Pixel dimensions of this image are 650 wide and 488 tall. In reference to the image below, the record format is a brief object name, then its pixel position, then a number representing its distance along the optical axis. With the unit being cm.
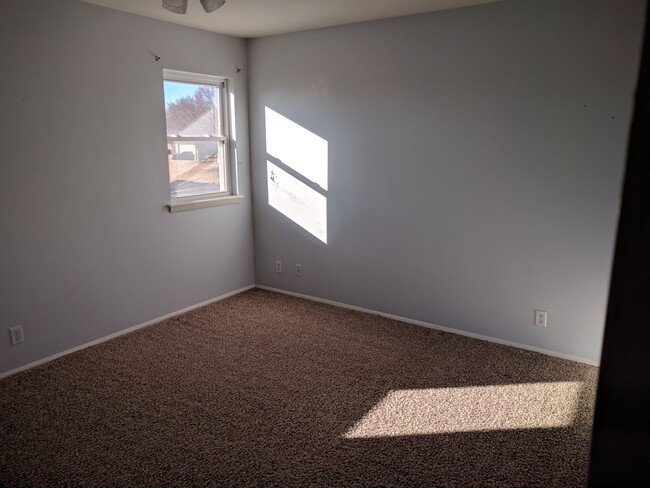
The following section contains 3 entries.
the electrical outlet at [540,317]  345
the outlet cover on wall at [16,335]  317
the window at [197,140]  414
